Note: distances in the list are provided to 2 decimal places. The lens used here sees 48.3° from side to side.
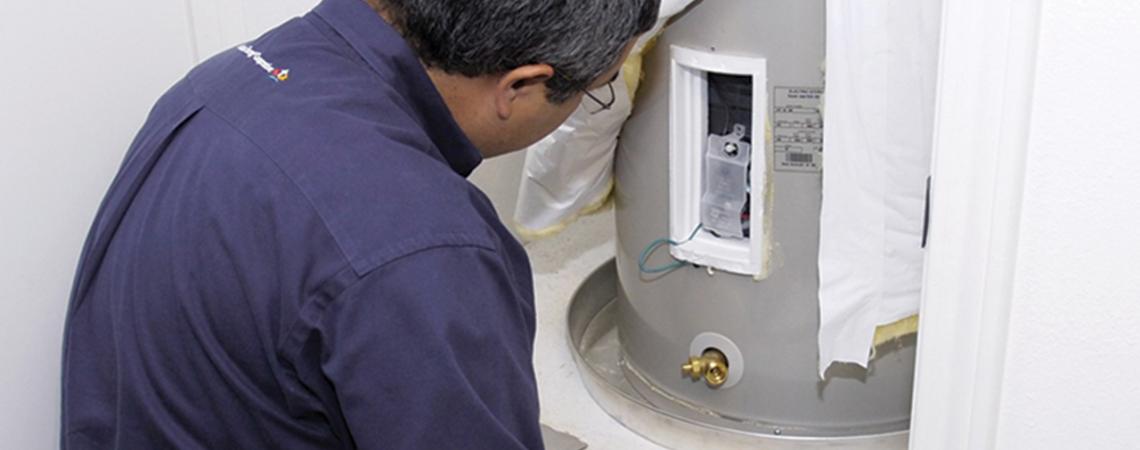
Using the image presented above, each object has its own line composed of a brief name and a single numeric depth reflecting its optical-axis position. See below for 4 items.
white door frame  0.94
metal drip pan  1.46
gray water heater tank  1.29
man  0.79
